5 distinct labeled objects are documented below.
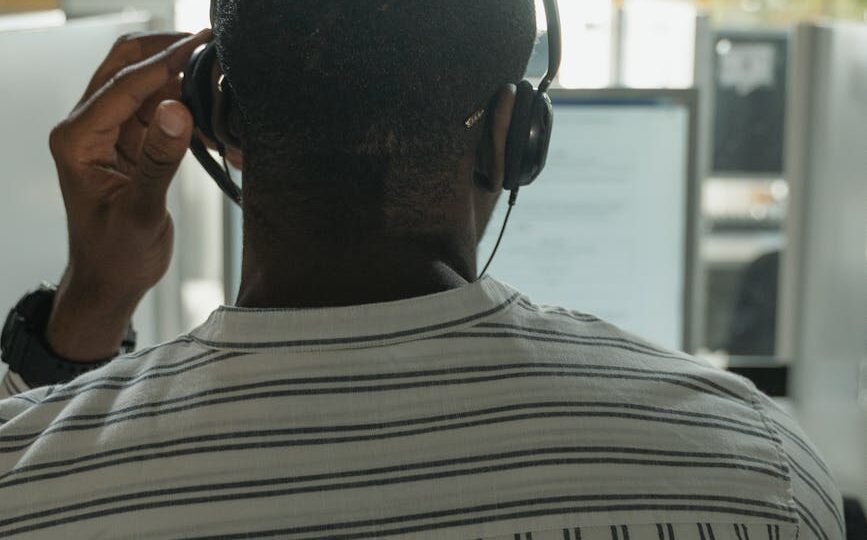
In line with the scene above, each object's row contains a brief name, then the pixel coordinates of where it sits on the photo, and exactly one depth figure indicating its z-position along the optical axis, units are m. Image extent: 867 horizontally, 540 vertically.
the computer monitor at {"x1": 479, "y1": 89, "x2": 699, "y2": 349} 1.69
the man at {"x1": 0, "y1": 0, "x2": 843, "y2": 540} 0.85
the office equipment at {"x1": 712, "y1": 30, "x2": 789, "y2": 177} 2.52
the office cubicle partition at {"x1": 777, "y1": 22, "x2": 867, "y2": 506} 1.71
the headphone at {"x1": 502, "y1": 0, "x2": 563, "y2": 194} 0.95
